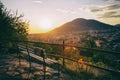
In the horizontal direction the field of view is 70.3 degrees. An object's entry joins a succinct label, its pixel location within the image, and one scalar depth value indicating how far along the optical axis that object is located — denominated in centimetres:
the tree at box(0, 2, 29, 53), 576
